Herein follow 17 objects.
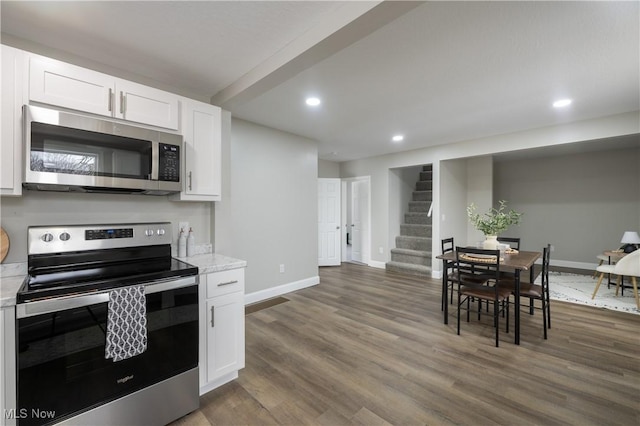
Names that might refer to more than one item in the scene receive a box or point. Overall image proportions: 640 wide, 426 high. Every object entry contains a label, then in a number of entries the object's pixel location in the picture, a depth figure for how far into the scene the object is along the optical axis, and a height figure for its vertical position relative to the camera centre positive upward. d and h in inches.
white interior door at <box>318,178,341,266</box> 243.1 -4.7
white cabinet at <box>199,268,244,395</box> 76.5 -31.8
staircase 226.3 -21.2
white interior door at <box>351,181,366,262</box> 279.4 -7.6
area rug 148.2 -46.8
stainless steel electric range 53.7 -24.8
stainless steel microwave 63.5 +14.7
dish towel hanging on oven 59.3 -23.6
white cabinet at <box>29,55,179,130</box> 66.1 +30.8
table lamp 178.9 -17.1
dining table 107.5 -19.9
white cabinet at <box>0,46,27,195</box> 62.0 +20.7
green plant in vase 133.3 -5.0
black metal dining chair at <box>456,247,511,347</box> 109.3 -24.8
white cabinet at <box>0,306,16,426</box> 50.9 -27.7
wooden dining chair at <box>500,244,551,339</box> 113.3 -31.4
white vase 136.7 -14.1
